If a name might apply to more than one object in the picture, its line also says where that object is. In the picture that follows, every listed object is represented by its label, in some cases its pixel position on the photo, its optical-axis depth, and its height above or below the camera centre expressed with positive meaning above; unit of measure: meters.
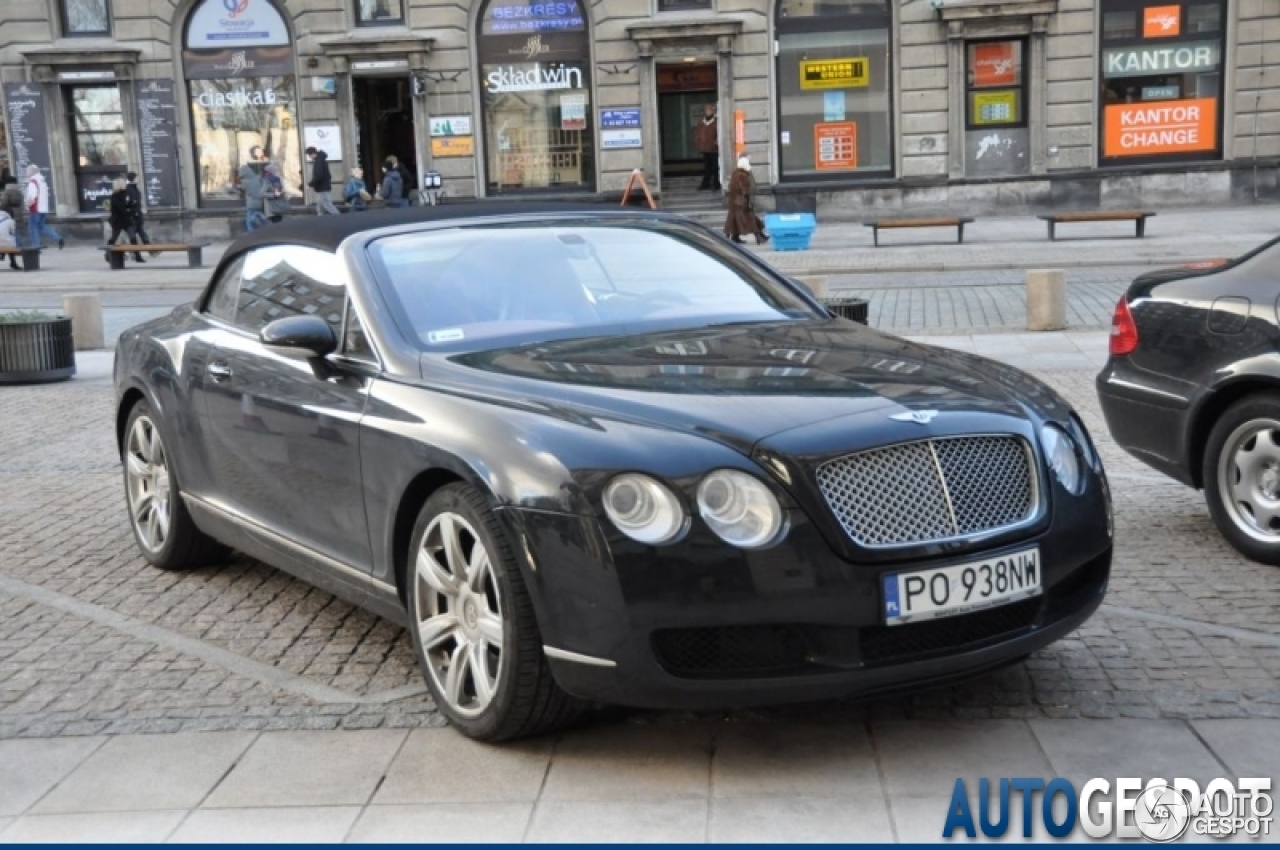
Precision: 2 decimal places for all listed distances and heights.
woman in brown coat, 26.25 -1.14
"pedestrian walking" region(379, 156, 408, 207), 30.39 -0.69
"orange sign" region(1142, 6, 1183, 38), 30.33 +1.94
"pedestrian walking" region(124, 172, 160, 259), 29.97 -0.87
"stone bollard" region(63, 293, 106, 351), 16.02 -1.58
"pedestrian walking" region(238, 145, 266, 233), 30.52 -0.73
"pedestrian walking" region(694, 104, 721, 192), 31.80 -0.11
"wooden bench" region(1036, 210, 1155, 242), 25.06 -1.49
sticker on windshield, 5.04 -0.60
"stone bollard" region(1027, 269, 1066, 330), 14.11 -1.56
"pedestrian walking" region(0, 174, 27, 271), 29.55 -0.76
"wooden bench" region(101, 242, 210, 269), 27.05 -1.56
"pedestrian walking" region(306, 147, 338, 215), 30.88 -0.53
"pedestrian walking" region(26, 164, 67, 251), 31.53 -0.81
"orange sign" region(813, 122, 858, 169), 31.73 -0.21
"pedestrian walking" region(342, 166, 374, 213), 30.34 -0.75
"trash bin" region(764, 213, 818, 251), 25.41 -1.50
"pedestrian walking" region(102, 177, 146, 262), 29.66 -0.97
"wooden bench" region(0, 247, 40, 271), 28.14 -1.63
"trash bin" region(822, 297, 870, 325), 11.66 -1.29
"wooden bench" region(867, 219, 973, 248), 25.70 -1.51
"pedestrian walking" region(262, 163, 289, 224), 31.17 -0.76
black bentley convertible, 4.01 -0.92
